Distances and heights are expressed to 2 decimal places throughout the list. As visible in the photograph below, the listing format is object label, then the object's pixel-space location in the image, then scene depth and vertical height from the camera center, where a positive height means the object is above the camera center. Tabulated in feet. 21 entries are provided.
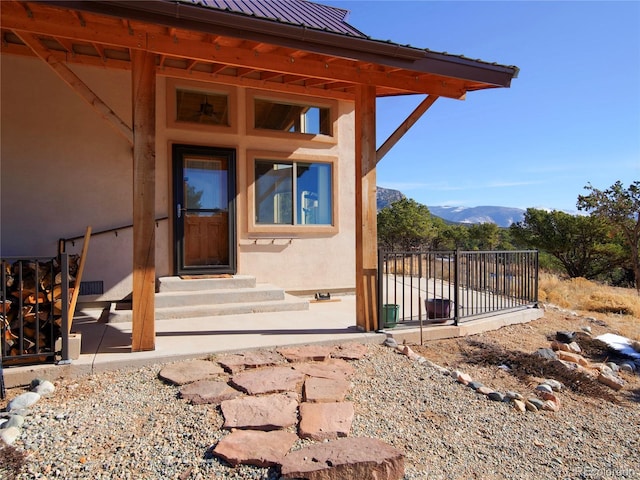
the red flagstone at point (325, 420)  8.35 -3.79
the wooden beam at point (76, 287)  12.81 -1.38
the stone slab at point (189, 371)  11.16 -3.59
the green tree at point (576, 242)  58.75 +0.26
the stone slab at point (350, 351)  13.39 -3.59
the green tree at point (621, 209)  47.29 +4.10
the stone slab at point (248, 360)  12.03 -3.52
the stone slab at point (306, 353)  13.03 -3.53
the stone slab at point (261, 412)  8.68 -3.74
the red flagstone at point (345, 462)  6.93 -3.78
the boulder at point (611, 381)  12.64 -4.25
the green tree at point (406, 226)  78.12 +3.41
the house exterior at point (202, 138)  12.79 +4.95
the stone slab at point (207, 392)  9.92 -3.67
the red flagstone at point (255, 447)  7.36 -3.82
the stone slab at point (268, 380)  10.53 -3.65
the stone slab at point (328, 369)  11.76 -3.69
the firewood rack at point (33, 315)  11.22 -2.01
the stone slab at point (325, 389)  10.12 -3.73
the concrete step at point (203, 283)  19.22 -1.87
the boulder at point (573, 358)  14.69 -4.12
